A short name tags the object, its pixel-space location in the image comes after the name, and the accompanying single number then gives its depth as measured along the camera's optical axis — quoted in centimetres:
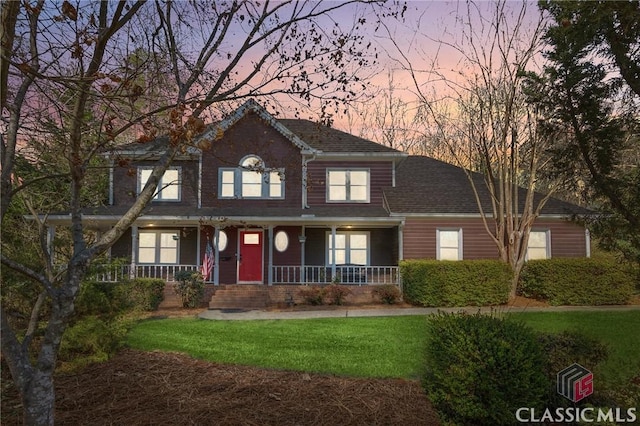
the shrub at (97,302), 860
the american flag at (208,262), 1753
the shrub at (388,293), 1633
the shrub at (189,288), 1602
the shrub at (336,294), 1605
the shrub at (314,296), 1603
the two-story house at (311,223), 1920
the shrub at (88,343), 718
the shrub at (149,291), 1478
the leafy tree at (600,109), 680
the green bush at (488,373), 458
